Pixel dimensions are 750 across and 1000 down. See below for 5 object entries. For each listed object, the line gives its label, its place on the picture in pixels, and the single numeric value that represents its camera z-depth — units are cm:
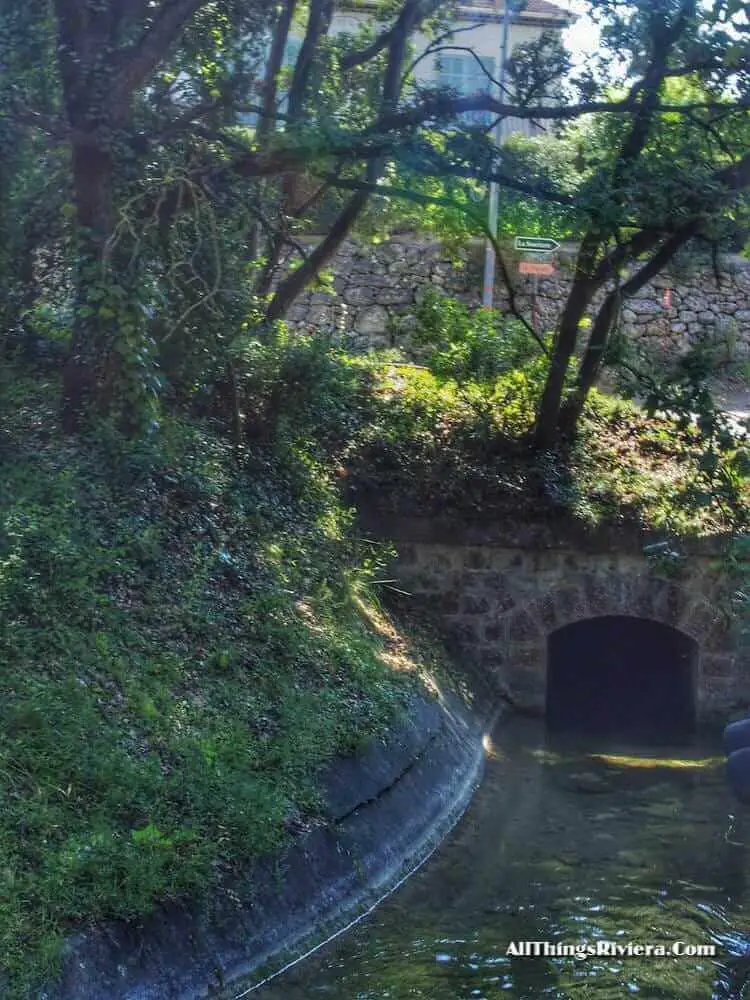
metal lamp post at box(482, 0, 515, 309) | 2150
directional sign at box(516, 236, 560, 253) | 1612
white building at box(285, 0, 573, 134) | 2081
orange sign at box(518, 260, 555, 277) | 1651
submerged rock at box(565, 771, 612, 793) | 1072
